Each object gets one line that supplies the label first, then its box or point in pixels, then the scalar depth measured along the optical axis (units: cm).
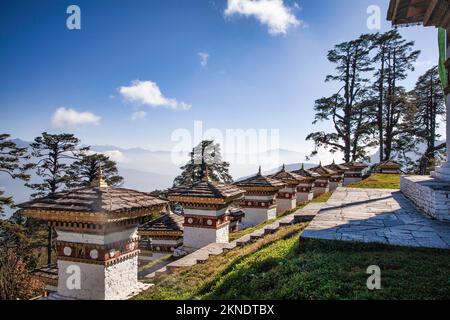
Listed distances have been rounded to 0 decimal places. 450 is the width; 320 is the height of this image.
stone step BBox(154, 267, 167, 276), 742
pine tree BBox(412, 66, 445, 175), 3102
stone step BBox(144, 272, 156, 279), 754
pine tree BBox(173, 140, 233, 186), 3147
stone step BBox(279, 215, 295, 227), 968
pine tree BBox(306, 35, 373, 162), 3125
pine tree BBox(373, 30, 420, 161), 3070
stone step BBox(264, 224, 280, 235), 920
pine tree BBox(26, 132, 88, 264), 2645
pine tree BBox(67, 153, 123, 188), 2788
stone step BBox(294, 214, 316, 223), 931
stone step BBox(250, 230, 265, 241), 890
